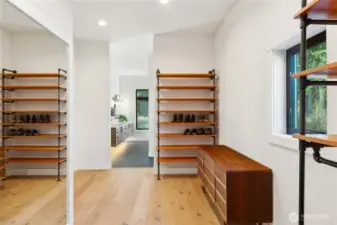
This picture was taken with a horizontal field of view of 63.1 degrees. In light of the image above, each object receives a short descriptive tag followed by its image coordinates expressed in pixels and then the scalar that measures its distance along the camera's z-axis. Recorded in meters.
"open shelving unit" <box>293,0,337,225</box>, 1.25
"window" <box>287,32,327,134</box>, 2.23
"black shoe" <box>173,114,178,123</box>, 5.67
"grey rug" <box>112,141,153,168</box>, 6.73
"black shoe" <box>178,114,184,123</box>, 5.65
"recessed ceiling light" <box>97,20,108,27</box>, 4.77
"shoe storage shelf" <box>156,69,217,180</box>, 5.53
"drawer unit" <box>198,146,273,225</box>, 2.74
